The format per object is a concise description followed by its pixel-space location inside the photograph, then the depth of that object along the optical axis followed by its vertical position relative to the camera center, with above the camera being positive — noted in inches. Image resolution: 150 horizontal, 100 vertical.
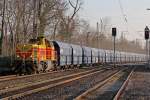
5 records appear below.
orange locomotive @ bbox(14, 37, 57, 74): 1191.6 -2.7
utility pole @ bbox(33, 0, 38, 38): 1879.3 +148.0
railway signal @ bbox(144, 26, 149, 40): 1706.4 +104.2
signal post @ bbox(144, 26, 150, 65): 1706.4 +104.2
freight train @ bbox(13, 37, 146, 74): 1194.6 +5.5
